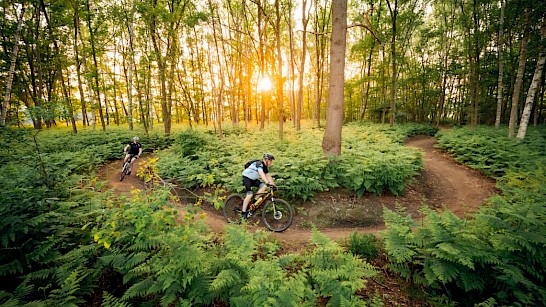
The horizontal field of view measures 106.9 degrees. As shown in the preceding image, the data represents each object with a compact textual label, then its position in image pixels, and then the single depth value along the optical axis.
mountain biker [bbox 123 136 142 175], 10.85
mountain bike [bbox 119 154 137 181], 10.90
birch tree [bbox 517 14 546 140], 10.39
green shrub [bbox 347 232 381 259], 4.65
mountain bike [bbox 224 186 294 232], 6.95
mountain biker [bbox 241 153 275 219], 6.61
